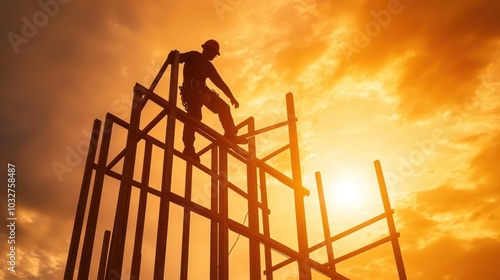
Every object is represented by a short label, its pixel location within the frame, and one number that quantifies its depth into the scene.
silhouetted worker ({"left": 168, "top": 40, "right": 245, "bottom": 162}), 7.00
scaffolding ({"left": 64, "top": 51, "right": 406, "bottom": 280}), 5.21
